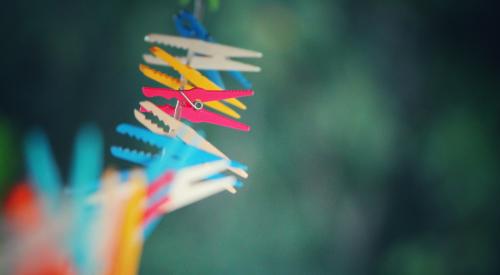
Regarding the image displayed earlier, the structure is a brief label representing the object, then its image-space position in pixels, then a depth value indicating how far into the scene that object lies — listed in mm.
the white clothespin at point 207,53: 811
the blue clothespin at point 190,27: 870
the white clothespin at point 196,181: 867
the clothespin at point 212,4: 1314
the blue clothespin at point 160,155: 803
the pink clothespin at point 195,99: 823
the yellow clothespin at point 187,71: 819
